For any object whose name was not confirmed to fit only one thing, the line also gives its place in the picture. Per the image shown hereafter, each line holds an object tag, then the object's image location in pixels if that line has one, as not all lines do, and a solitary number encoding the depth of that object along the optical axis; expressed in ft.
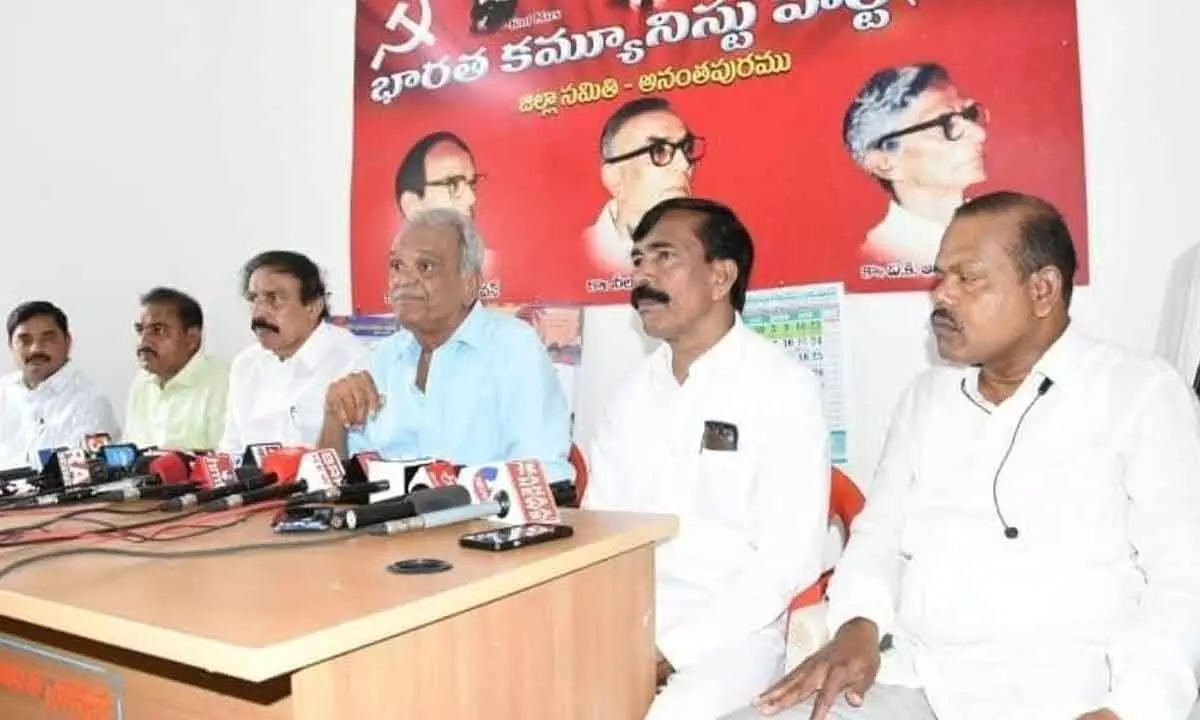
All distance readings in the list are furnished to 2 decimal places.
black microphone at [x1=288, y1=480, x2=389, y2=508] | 6.14
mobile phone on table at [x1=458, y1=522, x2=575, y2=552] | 4.98
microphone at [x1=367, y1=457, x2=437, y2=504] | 6.02
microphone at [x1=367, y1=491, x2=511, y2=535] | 5.35
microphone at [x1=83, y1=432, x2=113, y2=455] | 8.37
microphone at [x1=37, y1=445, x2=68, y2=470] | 7.69
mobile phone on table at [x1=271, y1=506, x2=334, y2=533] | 5.46
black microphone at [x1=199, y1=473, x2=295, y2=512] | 6.28
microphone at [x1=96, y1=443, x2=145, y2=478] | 7.56
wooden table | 3.89
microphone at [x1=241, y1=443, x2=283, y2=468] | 7.18
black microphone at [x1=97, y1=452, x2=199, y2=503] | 6.81
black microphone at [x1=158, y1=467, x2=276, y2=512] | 6.43
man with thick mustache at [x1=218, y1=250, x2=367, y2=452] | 10.69
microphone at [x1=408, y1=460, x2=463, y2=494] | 5.92
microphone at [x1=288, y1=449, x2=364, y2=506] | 6.62
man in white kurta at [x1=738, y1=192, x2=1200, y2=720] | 5.47
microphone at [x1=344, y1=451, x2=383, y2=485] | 6.57
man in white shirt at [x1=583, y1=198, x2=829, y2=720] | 6.41
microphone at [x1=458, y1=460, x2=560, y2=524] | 5.53
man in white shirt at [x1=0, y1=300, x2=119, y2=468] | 13.55
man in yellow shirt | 12.73
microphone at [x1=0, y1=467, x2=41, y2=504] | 7.07
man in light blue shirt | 8.33
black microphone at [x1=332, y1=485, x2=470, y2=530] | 5.35
